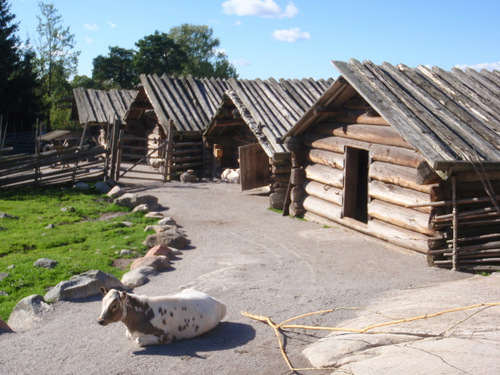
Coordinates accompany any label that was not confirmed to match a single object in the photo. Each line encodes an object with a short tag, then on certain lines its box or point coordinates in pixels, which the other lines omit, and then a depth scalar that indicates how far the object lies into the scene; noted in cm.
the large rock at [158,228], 1196
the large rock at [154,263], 906
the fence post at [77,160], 1853
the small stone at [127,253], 1037
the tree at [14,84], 3259
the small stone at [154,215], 1359
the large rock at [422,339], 471
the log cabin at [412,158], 861
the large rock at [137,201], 1491
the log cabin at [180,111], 2108
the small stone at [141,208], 1433
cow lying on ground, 569
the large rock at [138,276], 830
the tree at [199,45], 6419
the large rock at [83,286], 741
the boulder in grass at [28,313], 678
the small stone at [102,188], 1754
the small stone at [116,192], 1664
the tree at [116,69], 5259
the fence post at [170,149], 2062
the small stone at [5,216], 1354
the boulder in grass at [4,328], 645
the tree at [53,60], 4644
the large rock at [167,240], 1073
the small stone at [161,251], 978
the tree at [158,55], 5172
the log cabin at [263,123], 1527
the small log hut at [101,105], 2892
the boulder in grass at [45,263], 939
